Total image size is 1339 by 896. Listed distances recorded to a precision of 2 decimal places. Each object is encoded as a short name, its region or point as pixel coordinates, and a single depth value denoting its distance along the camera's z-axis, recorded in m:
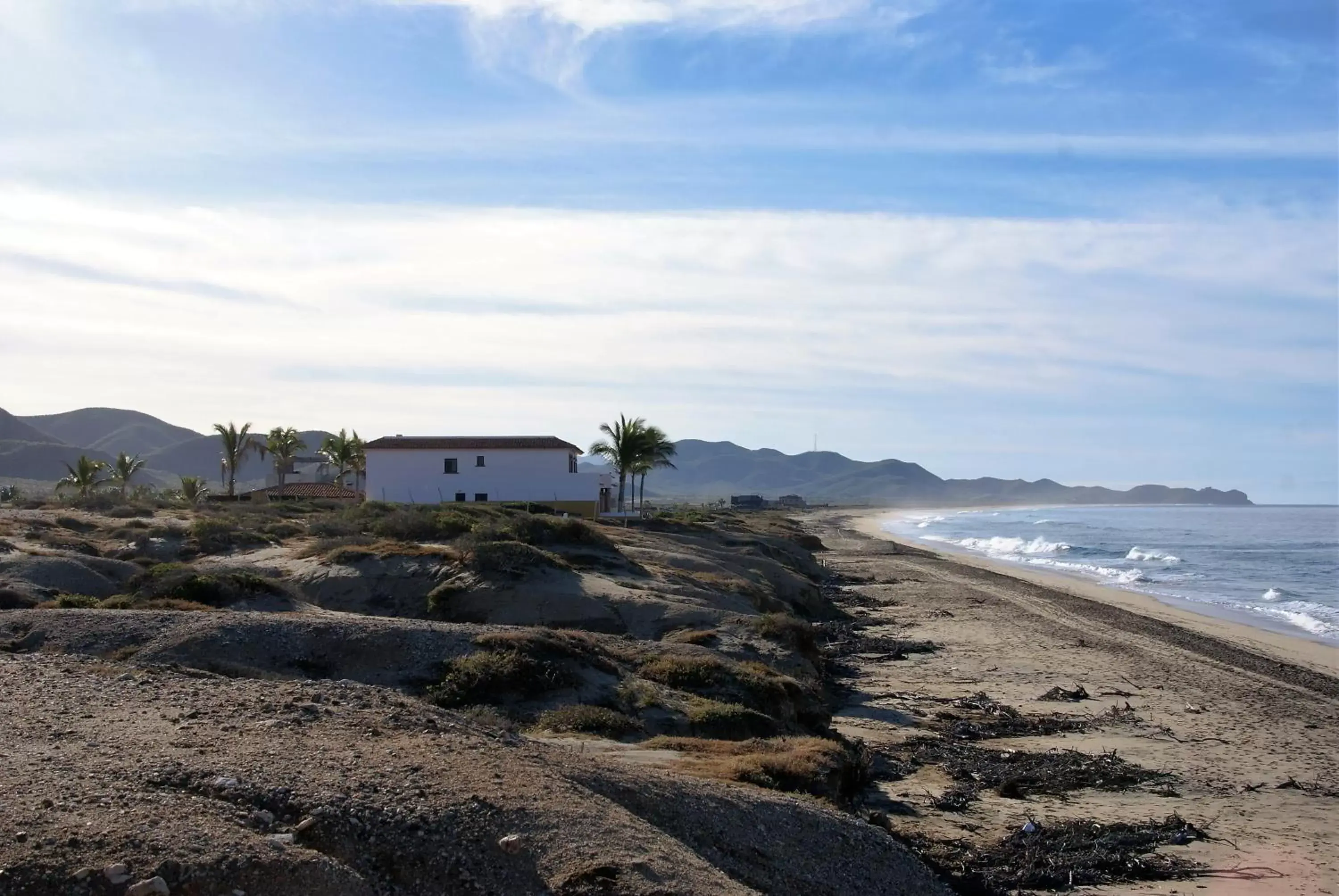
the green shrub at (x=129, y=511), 37.18
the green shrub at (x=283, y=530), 29.75
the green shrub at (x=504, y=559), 20.22
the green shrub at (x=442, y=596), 19.34
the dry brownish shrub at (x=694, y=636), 17.34
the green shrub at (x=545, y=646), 13.34
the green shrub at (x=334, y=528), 27.48
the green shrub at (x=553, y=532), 25.75
